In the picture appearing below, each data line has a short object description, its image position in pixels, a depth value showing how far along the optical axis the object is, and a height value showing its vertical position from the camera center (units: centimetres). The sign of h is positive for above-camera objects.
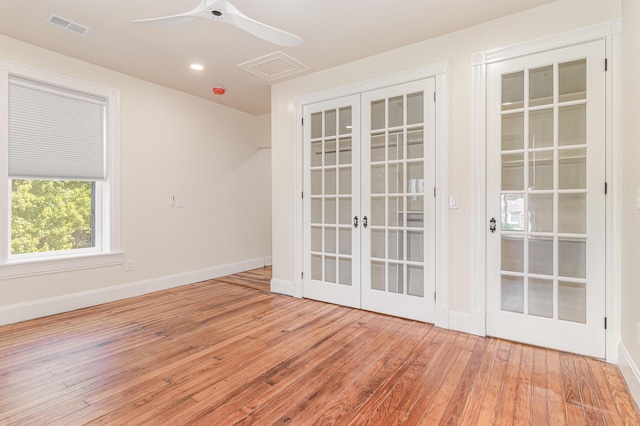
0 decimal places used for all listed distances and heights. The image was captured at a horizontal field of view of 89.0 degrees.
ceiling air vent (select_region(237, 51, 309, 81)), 352 +166
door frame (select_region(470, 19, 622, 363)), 232 +39
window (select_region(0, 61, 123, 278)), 319 +42
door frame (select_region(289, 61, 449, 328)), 301 +28
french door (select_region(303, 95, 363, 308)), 361 +11
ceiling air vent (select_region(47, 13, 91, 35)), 279 +166
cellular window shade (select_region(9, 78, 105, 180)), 321 +83
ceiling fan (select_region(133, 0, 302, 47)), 202 +126
